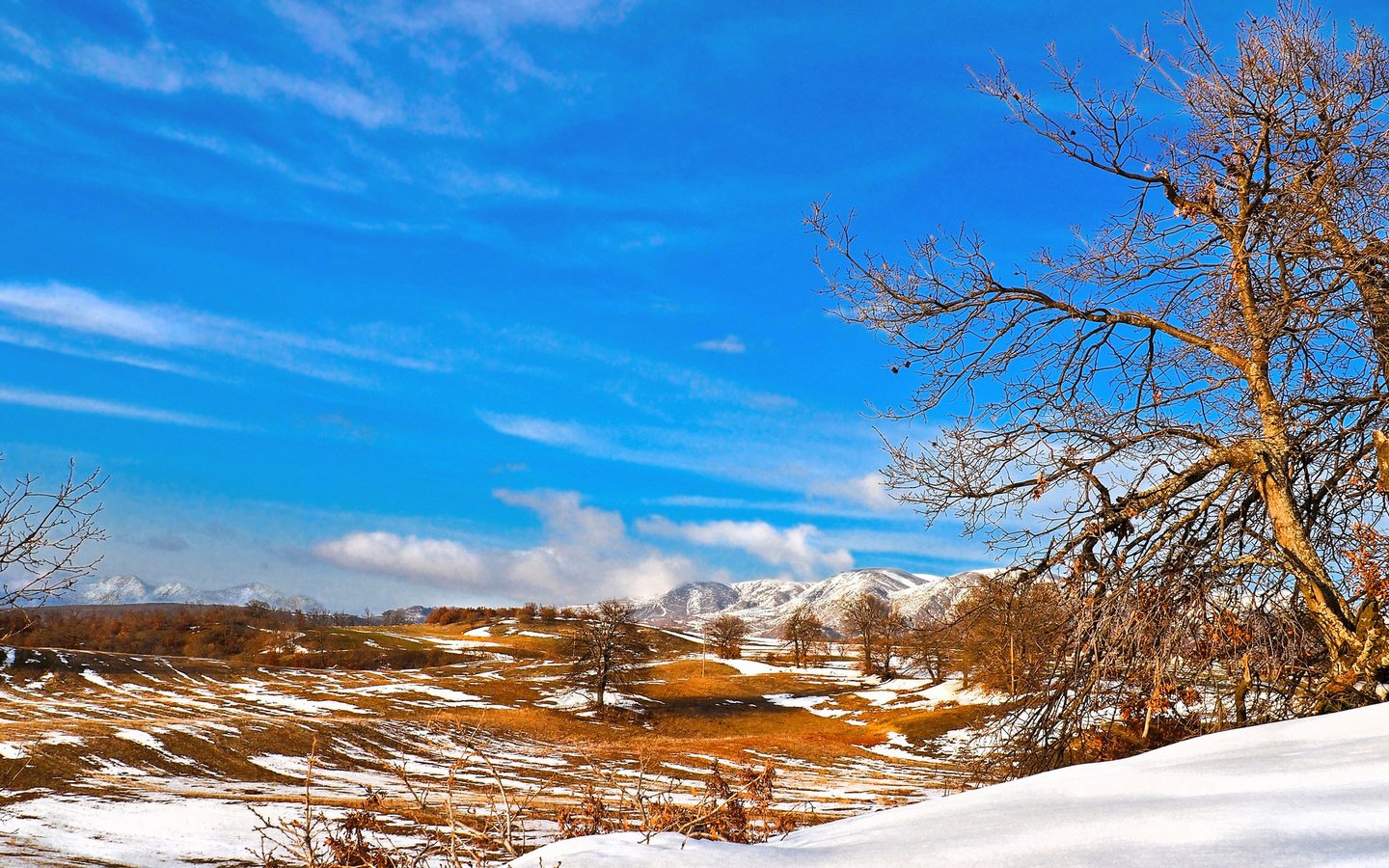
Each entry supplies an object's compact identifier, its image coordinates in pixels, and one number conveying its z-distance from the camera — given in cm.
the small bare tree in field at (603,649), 6531
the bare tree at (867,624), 8725
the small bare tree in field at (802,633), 10606
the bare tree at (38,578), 1238
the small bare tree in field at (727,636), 11100
